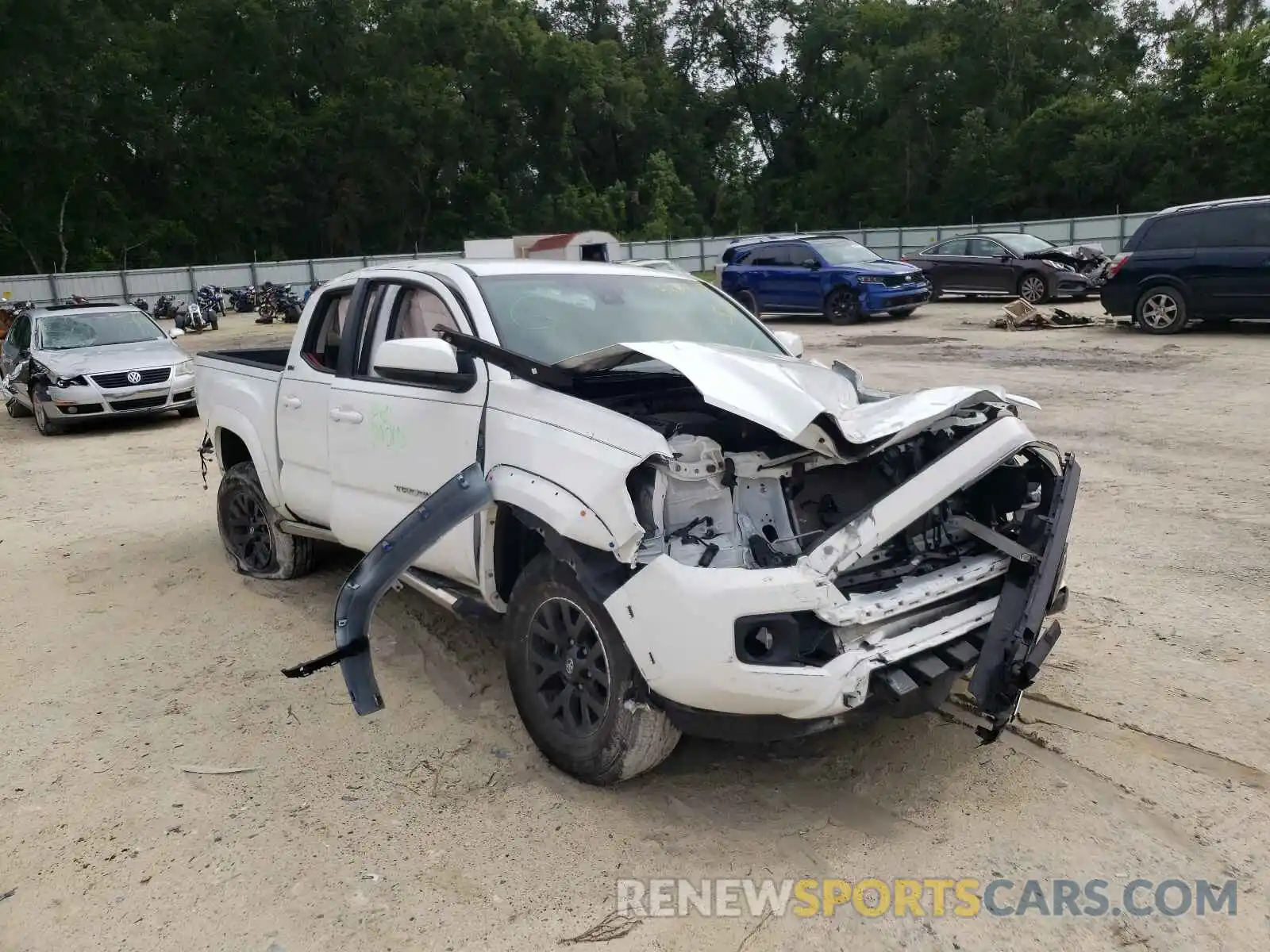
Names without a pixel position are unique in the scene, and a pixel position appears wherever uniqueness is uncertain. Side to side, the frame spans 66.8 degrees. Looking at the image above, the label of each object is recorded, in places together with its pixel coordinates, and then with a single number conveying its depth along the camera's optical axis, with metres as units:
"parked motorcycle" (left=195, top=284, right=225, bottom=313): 27.66
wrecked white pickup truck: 2.95
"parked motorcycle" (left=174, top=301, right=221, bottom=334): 25.61
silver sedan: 11.39
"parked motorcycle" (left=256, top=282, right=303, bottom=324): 26.78
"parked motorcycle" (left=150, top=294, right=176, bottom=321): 31.10
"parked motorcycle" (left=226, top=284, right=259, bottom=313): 31.78
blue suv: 18.47
